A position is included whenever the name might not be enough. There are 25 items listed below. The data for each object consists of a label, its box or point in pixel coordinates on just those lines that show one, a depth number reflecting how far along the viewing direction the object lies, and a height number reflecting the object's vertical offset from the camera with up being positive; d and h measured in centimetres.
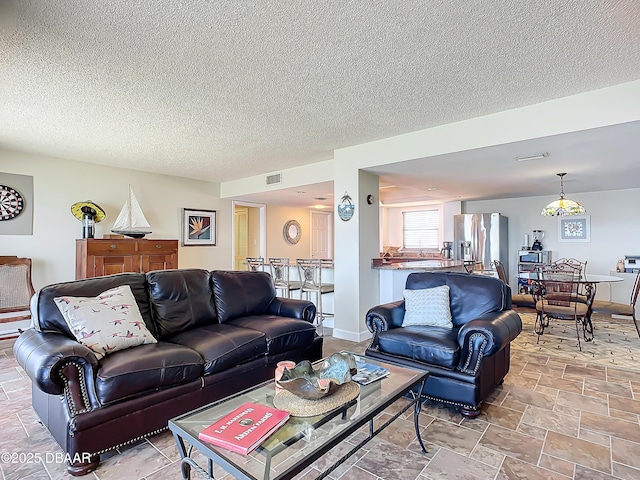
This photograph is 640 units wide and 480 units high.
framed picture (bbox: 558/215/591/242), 646 +29
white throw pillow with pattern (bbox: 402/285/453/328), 294 -55
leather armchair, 238 -72
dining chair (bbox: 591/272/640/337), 411 -78
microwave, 669 -24
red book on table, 133 -76
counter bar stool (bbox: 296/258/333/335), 484 -55
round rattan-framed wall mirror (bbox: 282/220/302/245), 828 +31
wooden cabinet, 470 -16
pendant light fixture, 475 +49
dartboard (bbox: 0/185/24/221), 448 +56
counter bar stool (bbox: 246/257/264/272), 553 -31
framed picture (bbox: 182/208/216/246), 639 +34
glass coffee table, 125 -79
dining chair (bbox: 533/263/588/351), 392 -65
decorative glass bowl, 163 -67
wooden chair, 409 -50
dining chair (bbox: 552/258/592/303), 437 -38
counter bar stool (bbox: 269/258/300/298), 520 -47
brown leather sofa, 183 -71
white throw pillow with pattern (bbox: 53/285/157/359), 214 -50
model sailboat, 522 +37
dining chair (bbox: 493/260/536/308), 468 -78
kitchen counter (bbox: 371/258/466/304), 453 -41
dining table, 413 -54
